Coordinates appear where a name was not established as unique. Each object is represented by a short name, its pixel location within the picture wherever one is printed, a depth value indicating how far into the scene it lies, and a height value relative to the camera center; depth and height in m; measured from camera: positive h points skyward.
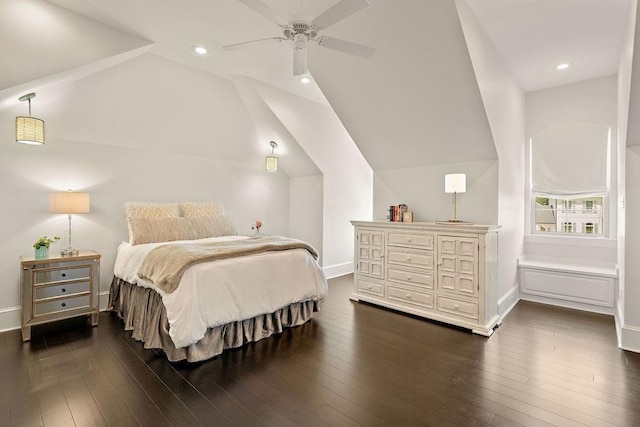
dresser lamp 3.38 +0.31
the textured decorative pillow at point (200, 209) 4.25 +0.00
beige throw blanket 2.49 -0.41
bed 2.45 -0.71
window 3.96 +0.44
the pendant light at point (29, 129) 2.73 +0.72
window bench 3.61 -0.88
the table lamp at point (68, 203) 3.14 +0.05
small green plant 3.00 -0.35
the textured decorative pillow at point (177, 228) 3.50 -0.24
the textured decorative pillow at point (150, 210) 3.67 -0.02
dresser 3.12 -0.69
